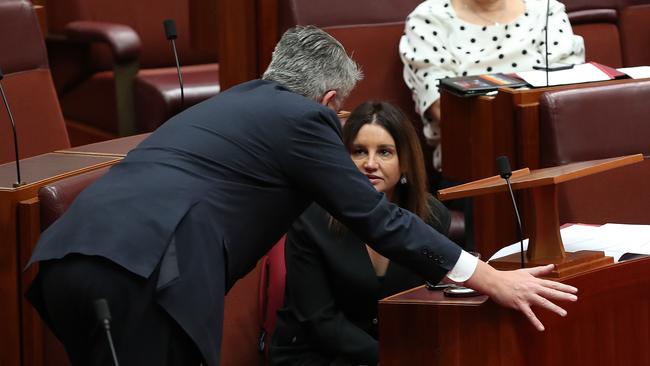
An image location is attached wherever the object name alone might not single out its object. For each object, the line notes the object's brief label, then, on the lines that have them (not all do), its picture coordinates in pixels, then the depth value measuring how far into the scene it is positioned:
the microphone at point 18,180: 8.05
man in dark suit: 7.64
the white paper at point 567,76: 8.73
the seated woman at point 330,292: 8.28
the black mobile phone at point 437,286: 7.86
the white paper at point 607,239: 7.99
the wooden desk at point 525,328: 7.74
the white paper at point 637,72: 8.81
